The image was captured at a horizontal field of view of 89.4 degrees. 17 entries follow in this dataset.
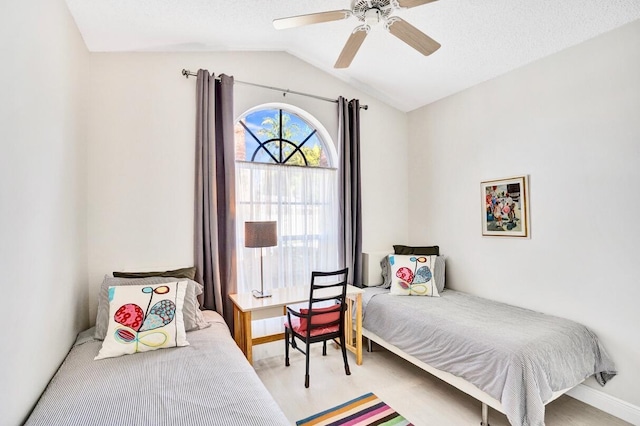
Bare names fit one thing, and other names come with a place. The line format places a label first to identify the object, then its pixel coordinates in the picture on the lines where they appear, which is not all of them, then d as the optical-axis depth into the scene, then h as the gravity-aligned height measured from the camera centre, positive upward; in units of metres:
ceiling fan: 1.72 +1.13
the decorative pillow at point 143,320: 1.98 -0.64
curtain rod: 2.91 +1.34
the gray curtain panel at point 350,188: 3.57 +0.34
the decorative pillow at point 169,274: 2.56 -0.43
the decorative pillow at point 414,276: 3.21 -0.59
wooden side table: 2.61 -0.79
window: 3.20 +0.29
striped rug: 2.15 -1.36
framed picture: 2.86 +0.10
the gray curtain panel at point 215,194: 2.87 +0.23
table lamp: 2.81 -0.13
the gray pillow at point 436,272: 3.38 -0.59
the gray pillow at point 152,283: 2.18 -0.60
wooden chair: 2.61 -0.87
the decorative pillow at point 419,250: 3.66 -0.36
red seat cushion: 2.67 -0.85
